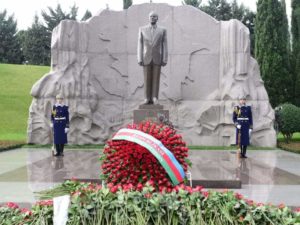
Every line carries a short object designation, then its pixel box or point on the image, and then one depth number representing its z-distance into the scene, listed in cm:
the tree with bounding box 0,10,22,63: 3812
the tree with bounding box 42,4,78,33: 3778
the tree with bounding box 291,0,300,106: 1833
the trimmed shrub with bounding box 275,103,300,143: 1416
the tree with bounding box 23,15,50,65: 3775
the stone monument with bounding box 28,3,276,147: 1291
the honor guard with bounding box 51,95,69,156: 984
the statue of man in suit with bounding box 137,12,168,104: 875
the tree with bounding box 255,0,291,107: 1814
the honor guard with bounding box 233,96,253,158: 982
